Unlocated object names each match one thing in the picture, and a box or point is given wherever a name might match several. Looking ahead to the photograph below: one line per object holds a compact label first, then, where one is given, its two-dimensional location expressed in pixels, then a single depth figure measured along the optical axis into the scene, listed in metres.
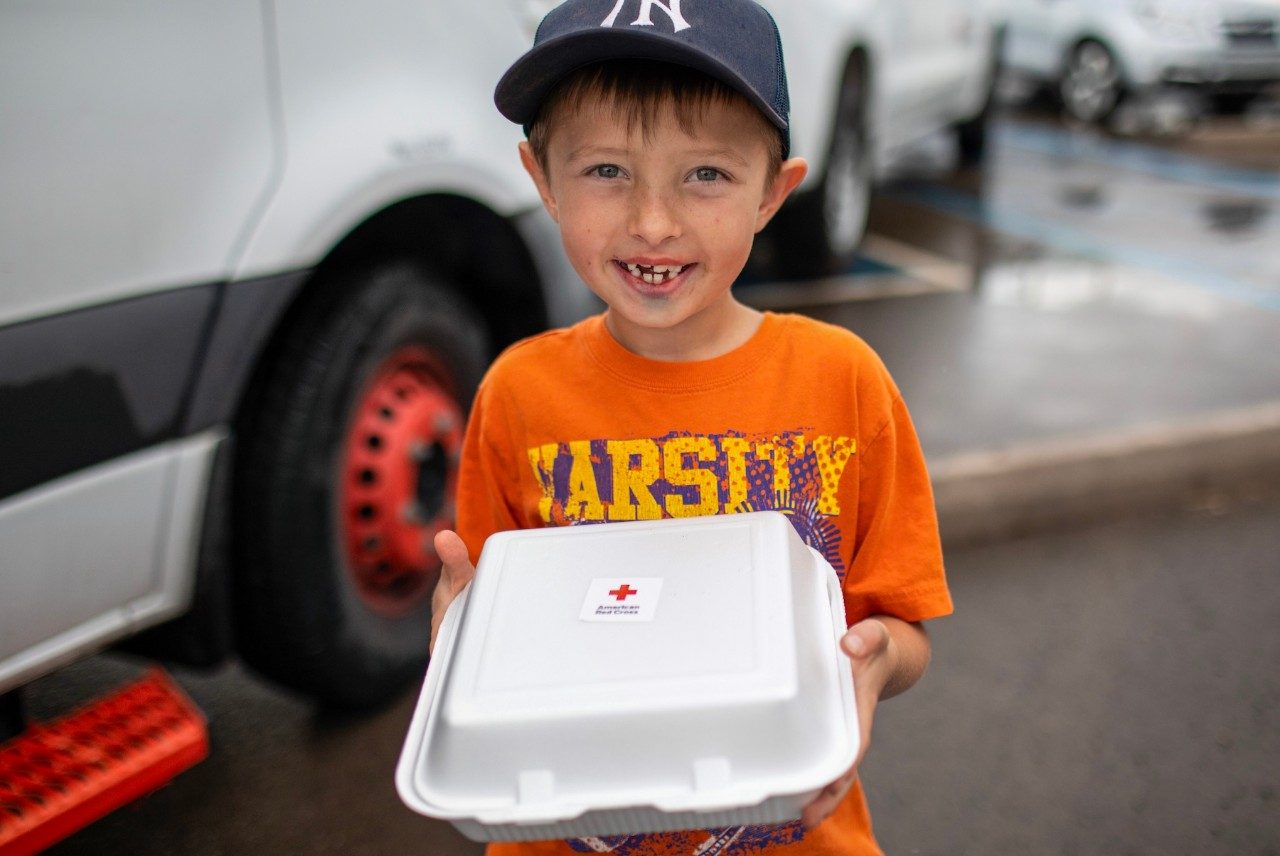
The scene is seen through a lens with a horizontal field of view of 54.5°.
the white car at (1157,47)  10.72
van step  2.03
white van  1.92
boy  1.39
